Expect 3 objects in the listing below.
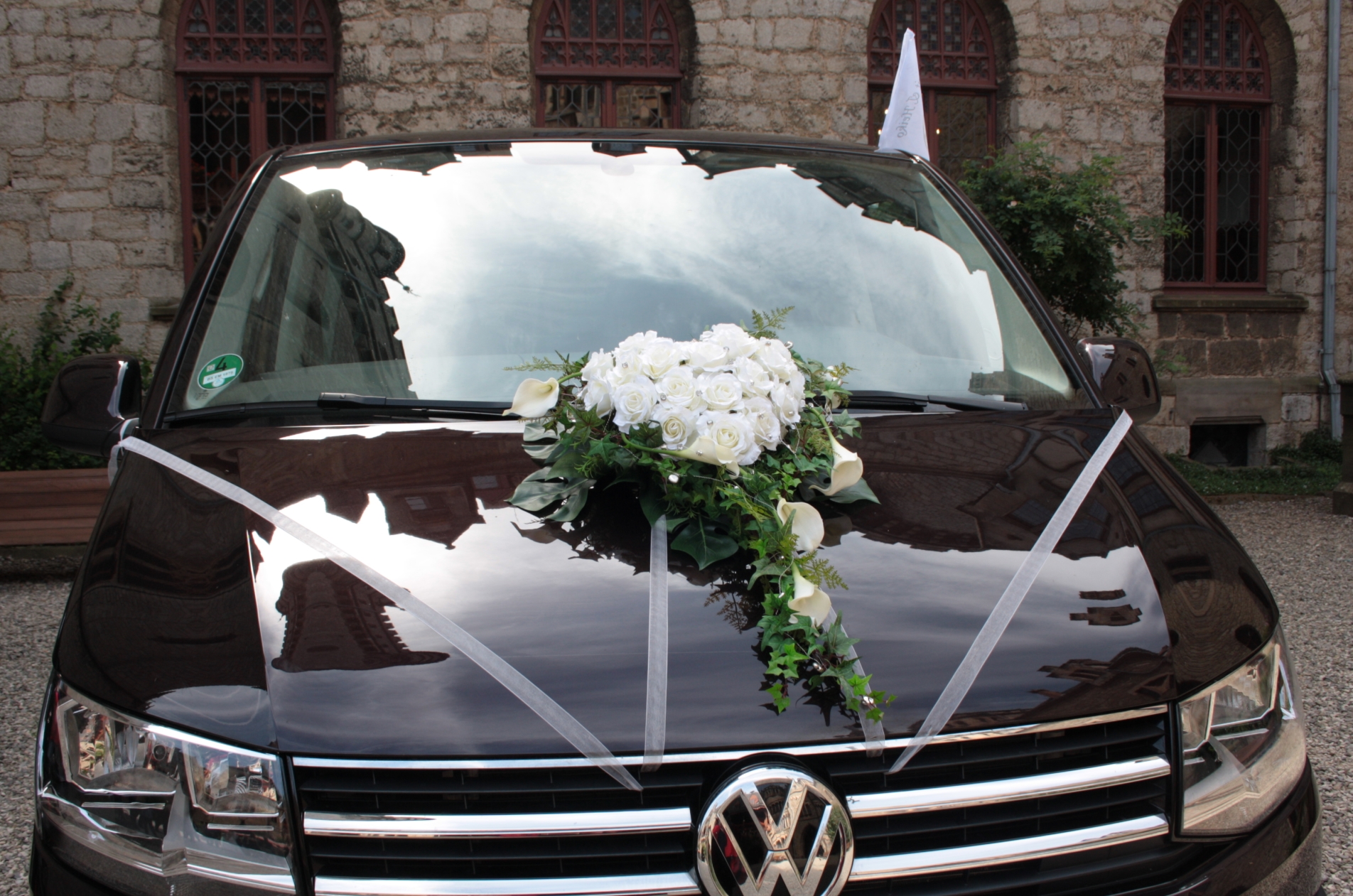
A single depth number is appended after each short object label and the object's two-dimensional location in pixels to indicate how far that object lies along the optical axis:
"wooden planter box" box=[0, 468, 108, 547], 6.34
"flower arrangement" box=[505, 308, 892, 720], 1.49
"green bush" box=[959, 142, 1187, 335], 8.04
